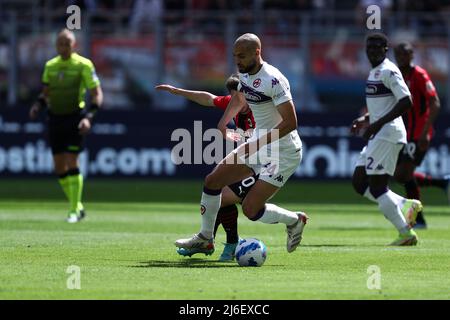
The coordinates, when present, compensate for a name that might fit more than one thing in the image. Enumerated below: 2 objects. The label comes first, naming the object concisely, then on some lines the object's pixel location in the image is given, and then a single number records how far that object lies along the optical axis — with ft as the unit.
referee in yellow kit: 54.44
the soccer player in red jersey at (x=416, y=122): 49.88
